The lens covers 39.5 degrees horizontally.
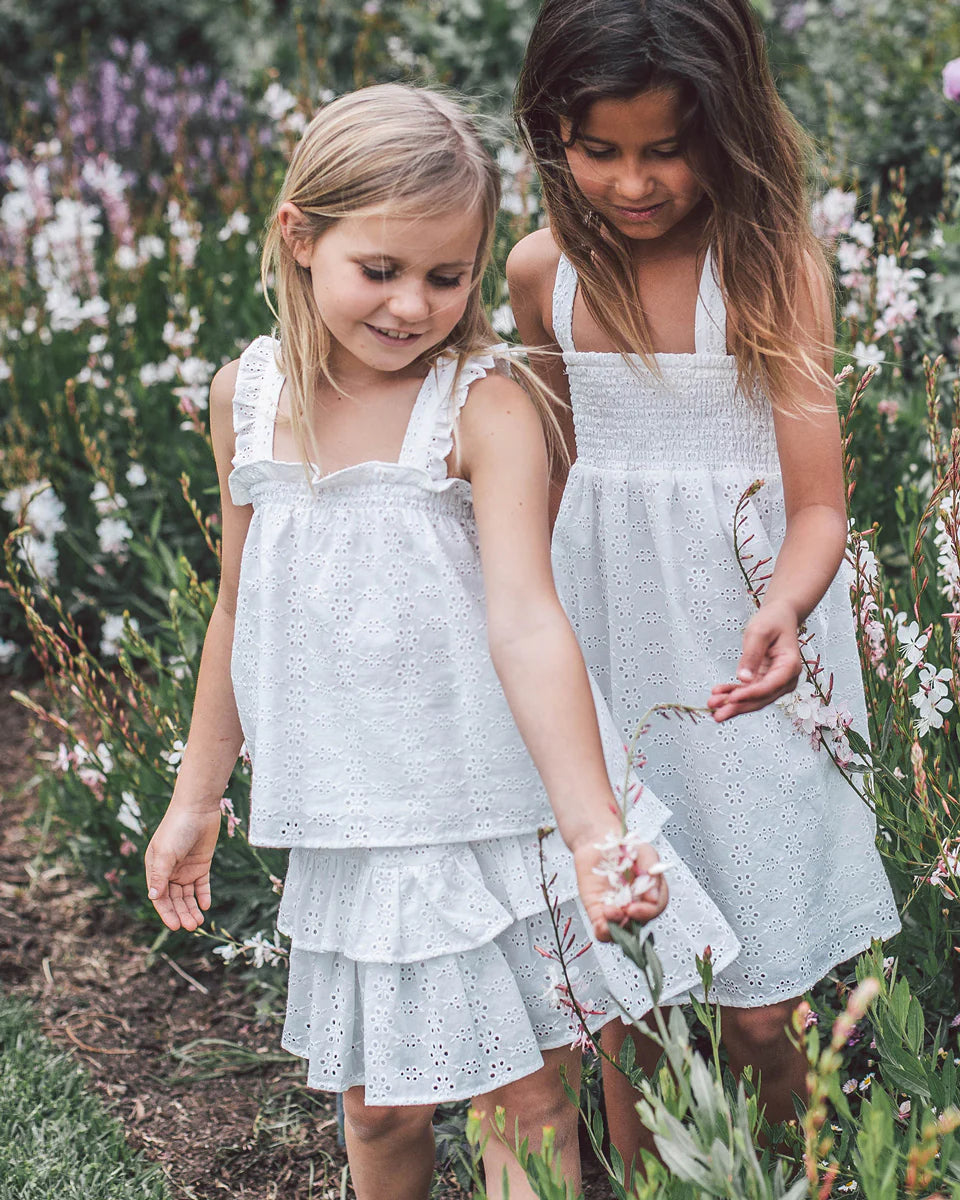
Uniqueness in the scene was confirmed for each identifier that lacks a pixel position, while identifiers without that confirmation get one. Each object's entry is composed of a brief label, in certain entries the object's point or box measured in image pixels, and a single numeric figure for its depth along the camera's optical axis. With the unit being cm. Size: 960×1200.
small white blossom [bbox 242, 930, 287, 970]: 216
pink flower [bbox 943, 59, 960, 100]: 227
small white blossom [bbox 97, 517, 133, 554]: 344
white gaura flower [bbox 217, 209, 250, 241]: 453
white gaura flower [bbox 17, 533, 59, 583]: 320
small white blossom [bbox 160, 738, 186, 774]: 225
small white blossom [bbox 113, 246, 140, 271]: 446
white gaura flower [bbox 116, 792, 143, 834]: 263
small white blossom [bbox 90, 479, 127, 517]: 325
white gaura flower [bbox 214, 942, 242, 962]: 221
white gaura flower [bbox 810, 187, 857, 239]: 313
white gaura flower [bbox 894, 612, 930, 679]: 172
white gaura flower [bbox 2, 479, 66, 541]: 353
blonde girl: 152
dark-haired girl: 163
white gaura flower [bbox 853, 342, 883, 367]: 251
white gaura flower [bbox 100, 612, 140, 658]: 326
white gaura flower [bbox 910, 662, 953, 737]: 175
